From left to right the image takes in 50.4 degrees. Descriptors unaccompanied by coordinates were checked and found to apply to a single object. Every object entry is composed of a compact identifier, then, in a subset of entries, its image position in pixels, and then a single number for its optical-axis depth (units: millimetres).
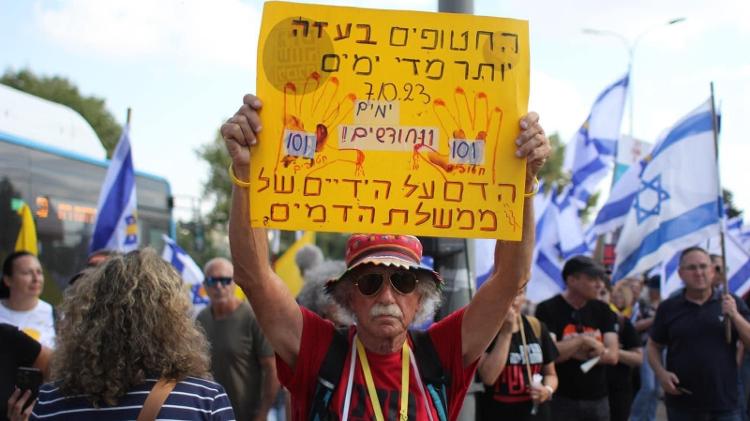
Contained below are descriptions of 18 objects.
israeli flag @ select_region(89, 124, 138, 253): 7363
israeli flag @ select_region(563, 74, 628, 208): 10867
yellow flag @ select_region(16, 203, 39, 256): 6734
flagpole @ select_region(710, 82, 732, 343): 6176
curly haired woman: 2596
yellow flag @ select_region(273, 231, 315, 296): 10328
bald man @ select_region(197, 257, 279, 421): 5805
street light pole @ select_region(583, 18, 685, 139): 20219
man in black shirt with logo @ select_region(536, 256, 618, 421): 6020
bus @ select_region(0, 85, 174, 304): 9000
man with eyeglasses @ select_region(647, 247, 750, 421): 6137
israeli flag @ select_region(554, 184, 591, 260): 8461
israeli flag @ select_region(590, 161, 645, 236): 8750
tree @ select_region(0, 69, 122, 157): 40312
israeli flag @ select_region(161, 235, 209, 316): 9133
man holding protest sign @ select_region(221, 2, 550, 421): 2586
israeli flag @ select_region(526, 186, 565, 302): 8039
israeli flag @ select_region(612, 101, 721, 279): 6938
